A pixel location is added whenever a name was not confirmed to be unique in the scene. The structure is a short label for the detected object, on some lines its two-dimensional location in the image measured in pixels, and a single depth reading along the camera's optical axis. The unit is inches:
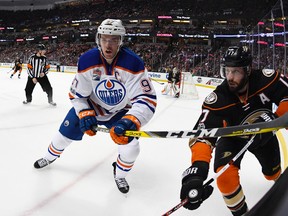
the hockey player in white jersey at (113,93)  88.4
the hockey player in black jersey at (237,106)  69.4
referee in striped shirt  251.0
